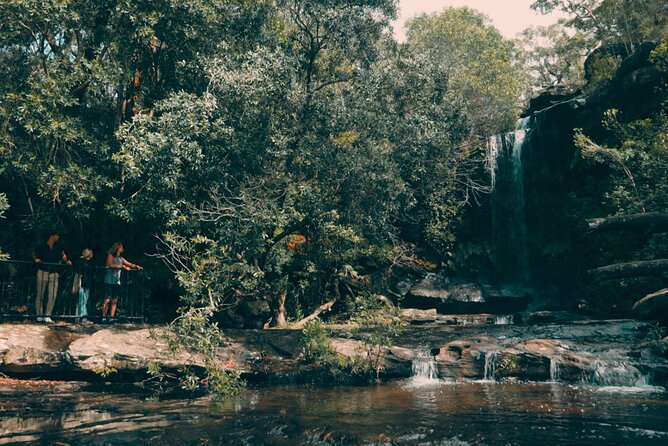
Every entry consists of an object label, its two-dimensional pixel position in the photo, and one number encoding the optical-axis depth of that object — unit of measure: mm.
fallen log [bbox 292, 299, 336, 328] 18922
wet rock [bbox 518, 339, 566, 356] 13828
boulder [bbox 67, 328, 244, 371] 12398
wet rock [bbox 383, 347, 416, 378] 13992
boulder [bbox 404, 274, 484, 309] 23734
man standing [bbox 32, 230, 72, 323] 14727
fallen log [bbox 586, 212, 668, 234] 13016
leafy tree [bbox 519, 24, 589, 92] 44500
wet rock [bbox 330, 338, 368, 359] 13727
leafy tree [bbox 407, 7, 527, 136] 31391
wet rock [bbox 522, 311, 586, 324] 19245
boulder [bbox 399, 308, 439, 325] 21312
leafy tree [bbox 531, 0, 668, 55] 25703
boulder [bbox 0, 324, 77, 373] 12227
